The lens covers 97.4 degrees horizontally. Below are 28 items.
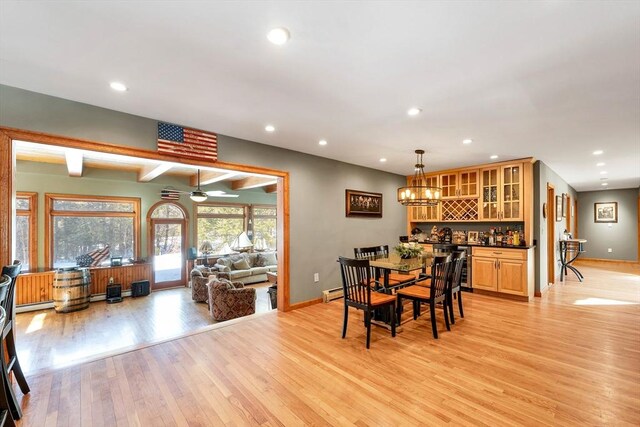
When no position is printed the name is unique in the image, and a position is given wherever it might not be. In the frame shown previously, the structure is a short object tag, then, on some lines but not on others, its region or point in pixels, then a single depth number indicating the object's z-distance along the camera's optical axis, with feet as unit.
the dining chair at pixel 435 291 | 11.16
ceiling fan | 23.61
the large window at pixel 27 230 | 18.22
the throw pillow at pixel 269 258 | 27.67
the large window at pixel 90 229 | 19.66
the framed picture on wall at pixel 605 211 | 31.24
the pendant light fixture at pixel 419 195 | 13.69
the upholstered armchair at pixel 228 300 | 15.67
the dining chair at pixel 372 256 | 13.67
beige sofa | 24.40
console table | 22.75
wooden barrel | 17.29
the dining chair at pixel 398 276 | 13.70
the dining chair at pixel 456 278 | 12.34
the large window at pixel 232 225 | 27.20
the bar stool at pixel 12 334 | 7.00
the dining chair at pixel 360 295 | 10.37
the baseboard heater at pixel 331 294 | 16.17
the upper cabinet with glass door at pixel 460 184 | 19.33
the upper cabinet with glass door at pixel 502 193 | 17.34
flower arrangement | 13.50
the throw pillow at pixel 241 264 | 25.27
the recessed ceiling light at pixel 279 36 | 5.74
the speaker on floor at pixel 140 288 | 21.25
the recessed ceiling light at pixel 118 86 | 8.02
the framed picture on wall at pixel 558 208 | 22.21
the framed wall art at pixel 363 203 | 18.33
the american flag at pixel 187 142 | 10.79
